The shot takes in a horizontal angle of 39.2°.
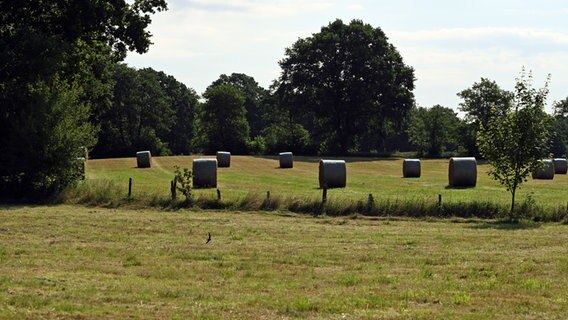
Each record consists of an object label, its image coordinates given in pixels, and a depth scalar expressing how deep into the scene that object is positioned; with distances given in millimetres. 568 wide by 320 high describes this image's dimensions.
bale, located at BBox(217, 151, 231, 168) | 63469
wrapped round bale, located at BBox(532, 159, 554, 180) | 52406
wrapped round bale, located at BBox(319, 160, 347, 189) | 41969
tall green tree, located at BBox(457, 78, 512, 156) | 109375
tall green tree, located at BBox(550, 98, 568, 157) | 140750
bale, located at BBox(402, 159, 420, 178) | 55375
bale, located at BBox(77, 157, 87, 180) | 34375
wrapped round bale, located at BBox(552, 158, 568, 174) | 60000
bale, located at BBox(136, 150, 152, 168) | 62812
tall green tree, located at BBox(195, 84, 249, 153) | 105688
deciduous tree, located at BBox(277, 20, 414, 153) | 93125
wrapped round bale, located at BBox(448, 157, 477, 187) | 43969
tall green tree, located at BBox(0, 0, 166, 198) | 31531
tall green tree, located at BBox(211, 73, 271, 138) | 145375
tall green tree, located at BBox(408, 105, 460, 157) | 105562
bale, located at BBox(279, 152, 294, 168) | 66188
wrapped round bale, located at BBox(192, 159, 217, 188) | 39656
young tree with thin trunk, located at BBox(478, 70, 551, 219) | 28750
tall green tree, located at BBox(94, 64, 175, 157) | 94062
